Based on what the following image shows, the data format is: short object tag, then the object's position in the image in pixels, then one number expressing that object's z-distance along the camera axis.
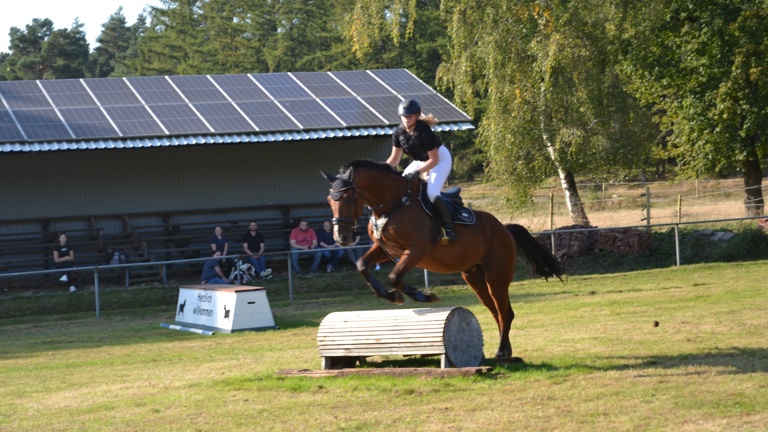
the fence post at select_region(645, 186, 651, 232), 27.48
